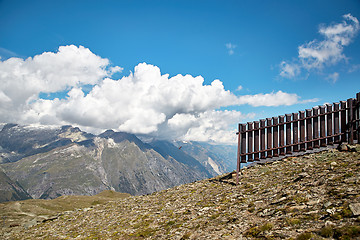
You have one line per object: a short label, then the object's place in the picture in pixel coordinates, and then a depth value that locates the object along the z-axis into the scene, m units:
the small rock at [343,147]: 18.71
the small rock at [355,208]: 8.65
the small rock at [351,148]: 18.10
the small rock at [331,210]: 9.48
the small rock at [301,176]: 15.34
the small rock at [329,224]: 8.44
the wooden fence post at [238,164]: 19.20
